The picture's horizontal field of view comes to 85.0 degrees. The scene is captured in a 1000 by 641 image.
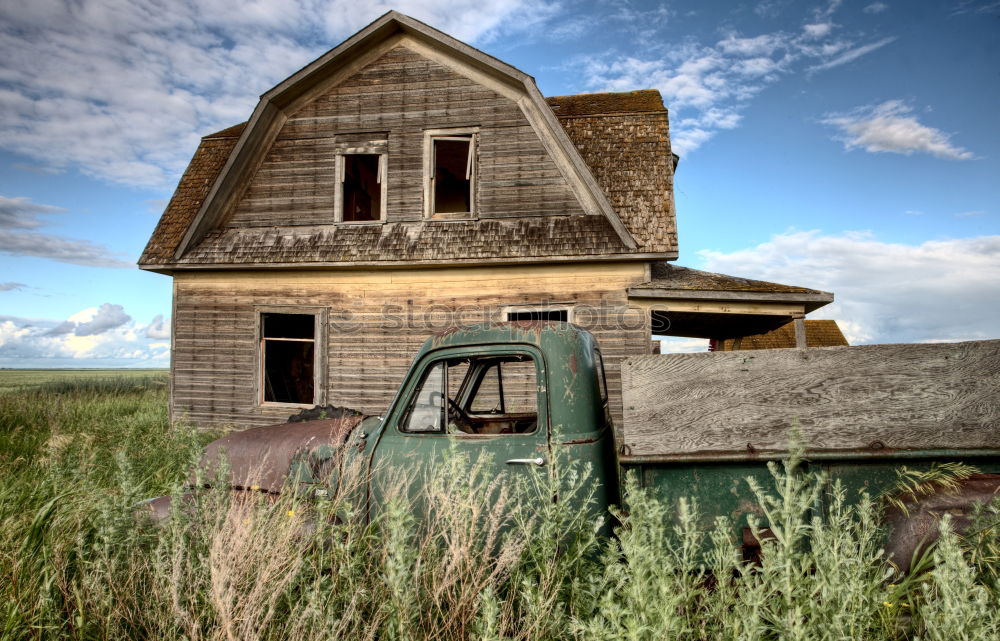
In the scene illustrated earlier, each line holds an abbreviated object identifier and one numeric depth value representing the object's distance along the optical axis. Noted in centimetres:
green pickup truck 268
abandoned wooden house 941
